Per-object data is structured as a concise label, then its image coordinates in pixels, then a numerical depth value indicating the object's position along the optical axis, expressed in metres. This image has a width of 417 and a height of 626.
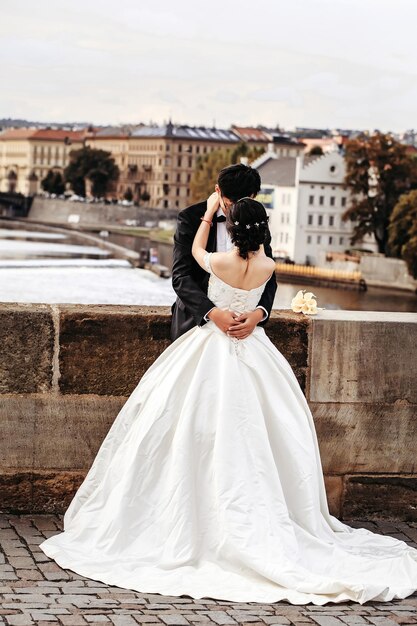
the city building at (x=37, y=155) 177.12
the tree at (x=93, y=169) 152.25
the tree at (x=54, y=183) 161.25
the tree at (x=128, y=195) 159.38
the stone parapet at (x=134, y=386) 5.21
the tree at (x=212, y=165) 101.00
